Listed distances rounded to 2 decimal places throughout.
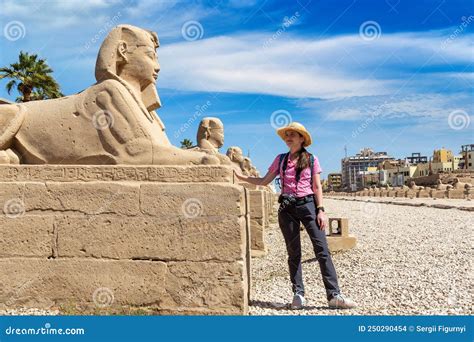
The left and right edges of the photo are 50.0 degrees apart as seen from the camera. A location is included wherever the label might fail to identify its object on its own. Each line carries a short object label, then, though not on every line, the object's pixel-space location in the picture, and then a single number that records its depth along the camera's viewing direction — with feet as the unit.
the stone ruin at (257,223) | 29.88
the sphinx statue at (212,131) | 35.32
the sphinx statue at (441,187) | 130.19
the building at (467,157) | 254.68
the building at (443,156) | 278.58
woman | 15.53
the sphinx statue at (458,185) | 125.08
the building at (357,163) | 384.06
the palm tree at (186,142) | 127.95
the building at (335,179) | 395.05
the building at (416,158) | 361.10
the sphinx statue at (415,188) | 134.21
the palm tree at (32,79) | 72.23
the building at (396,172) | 275.80
